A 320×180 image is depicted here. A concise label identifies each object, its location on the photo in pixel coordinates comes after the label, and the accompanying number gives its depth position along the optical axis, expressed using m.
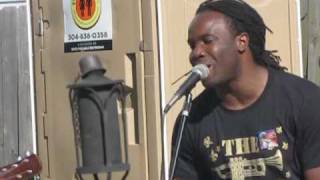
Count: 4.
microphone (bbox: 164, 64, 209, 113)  5.05
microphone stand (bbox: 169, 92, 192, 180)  5.19
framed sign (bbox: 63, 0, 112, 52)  9.29
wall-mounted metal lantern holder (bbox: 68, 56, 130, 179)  6.36
